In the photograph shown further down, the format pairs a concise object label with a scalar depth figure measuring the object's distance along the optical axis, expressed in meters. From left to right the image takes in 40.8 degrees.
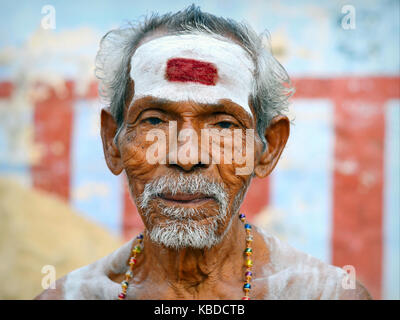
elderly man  2.60
